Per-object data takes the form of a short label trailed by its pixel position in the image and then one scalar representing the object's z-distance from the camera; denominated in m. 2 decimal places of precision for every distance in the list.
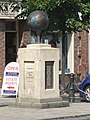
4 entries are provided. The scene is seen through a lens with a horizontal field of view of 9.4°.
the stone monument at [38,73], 17.81
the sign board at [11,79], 21.30
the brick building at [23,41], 28.08
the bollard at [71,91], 20.58
